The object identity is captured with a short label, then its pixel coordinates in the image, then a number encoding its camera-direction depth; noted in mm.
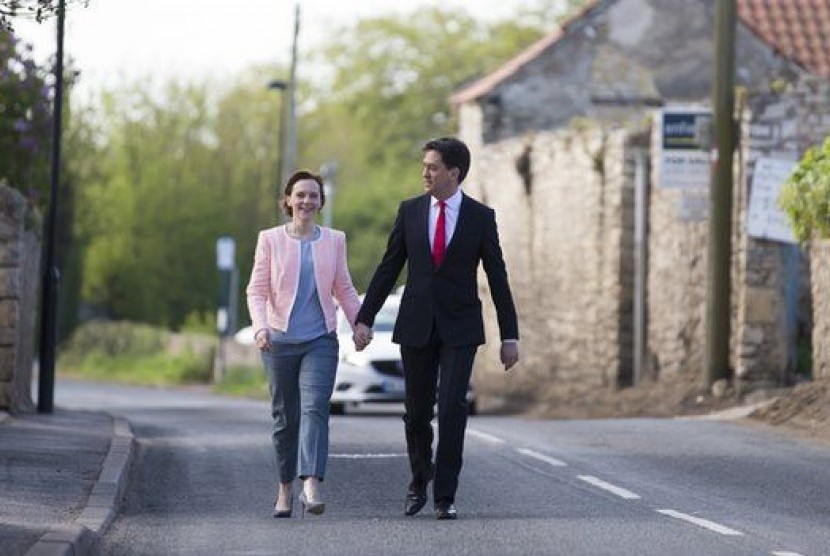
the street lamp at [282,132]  49762
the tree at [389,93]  80312
